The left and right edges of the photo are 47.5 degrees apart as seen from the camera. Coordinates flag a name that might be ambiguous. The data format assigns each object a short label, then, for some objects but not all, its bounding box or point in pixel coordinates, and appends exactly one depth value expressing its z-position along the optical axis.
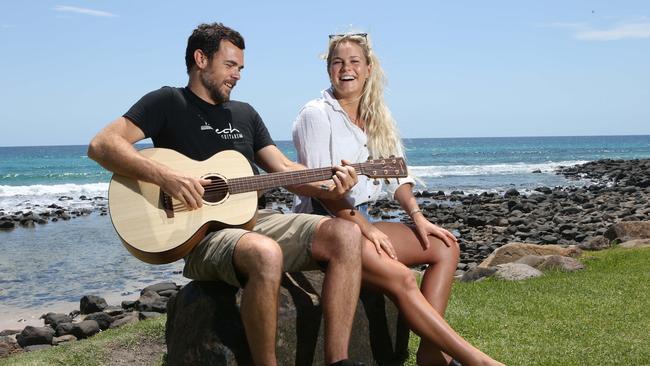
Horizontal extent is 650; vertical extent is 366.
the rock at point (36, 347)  8.27
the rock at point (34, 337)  8.61
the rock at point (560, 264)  8.82
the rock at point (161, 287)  11.01
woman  4.23
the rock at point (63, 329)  8.93
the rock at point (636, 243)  10.63
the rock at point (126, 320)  9.19
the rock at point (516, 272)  8.41
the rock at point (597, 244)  11.61
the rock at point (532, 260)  9.29
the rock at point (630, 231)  12.33
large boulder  4.24
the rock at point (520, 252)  10.77
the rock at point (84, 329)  8.95
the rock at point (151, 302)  9.98
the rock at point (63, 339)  8.62
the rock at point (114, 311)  10.01
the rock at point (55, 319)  9.55
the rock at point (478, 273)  8.97
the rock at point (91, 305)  10.27
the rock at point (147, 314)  9.21
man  3.85
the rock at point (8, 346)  8.15
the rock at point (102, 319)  9.39
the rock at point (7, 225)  22.48
